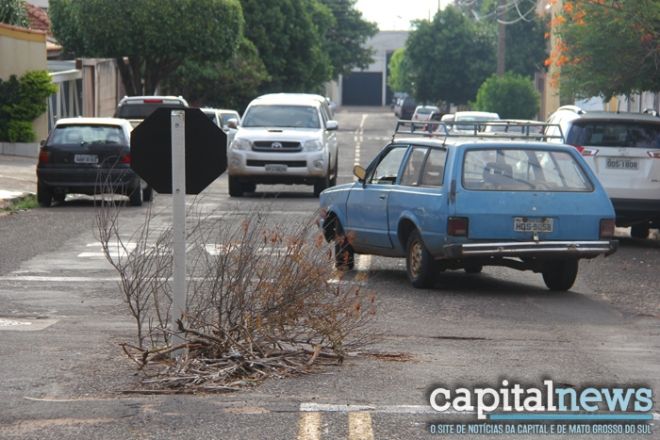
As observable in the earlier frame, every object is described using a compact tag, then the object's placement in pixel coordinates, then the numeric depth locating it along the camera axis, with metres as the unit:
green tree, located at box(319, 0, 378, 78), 90.88
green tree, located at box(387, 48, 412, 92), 82.54
